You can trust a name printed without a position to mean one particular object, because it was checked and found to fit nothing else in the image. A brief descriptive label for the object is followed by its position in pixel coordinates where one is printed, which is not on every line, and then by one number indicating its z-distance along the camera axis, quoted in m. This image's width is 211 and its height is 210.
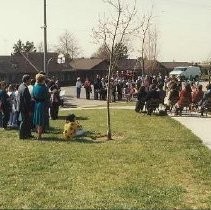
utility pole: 30.11
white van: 67.69
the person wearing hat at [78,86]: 38.67
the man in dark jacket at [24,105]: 14.89
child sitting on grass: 15.10
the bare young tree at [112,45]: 15.28
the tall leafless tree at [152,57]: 58.73
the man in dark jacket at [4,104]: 17.75
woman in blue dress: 14.98
